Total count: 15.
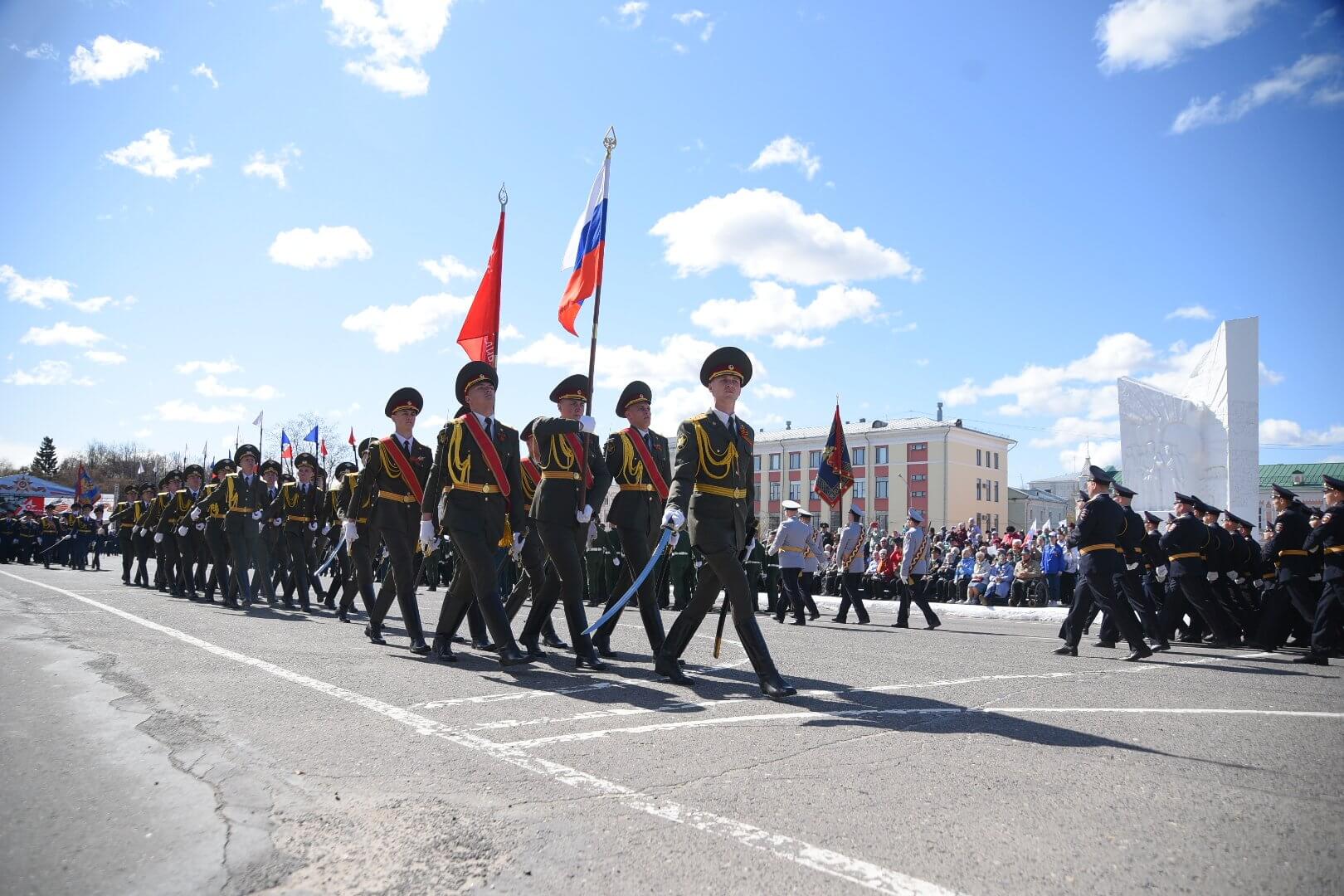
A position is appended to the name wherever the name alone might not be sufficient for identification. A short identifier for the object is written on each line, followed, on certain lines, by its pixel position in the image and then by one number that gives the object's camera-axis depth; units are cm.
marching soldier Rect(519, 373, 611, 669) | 772
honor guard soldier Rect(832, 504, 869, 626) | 1513
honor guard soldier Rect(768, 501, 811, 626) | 1487
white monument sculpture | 2195
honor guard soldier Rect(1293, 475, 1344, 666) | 960
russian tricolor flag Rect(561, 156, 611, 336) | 1064
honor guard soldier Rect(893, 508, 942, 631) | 1480
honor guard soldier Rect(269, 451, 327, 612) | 1452
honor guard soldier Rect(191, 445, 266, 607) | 1407
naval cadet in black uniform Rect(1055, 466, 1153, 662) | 963
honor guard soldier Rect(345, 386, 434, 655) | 922
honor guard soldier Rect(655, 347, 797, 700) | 650
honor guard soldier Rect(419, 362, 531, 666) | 752
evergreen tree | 12226
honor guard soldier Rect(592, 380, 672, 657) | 791
